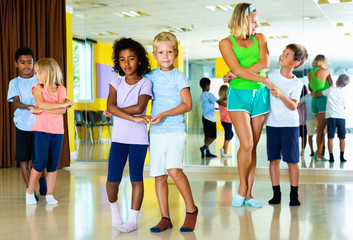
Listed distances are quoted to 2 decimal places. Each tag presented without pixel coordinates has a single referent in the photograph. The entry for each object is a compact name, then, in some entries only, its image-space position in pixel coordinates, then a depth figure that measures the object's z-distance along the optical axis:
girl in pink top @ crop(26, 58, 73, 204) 3.63
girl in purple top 2.83
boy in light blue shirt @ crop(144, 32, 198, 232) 2.79
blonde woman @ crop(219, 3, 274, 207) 3.45
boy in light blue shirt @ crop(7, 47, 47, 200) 3.97
